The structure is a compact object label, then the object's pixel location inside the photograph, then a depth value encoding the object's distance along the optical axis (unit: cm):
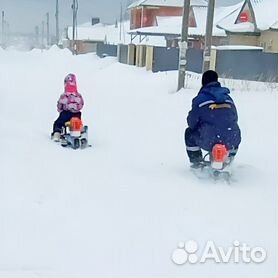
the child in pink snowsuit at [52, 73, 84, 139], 912
